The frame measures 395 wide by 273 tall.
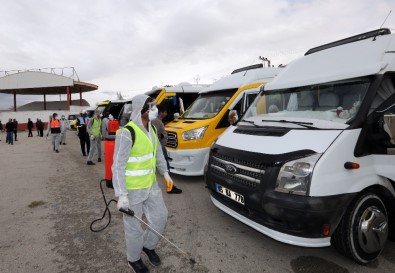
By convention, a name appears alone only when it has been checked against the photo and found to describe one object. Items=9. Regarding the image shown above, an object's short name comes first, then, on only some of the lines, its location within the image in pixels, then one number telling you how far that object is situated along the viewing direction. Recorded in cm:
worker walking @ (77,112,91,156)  1059
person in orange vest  1266
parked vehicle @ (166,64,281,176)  610
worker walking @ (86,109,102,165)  936
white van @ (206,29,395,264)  279
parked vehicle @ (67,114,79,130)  3007
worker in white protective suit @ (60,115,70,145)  1430
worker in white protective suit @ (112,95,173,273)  275
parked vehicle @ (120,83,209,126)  1032
